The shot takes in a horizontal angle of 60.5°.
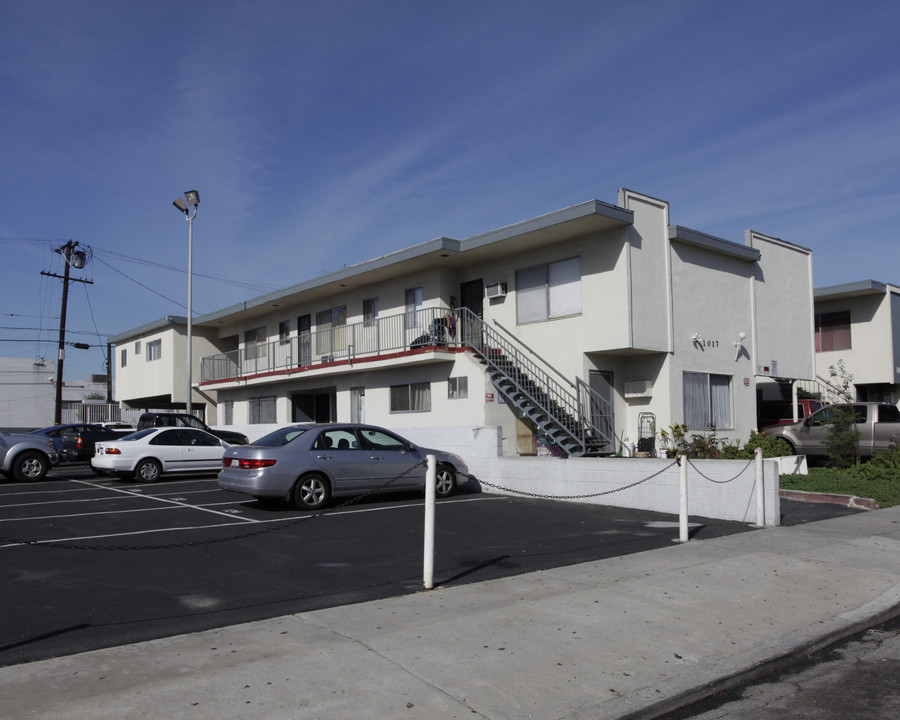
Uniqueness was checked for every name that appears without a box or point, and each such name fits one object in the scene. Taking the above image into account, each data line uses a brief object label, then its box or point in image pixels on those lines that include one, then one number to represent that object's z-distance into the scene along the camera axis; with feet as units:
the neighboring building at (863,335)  88.69
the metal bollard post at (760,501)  37.83
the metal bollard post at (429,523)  25.13
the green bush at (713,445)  57.00
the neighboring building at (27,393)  175.83
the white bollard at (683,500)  33.07
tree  56.90
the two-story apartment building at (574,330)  60.34
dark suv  75.31
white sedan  60.75
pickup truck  63.21
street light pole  88.96
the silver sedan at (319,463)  41.81
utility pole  122.31
